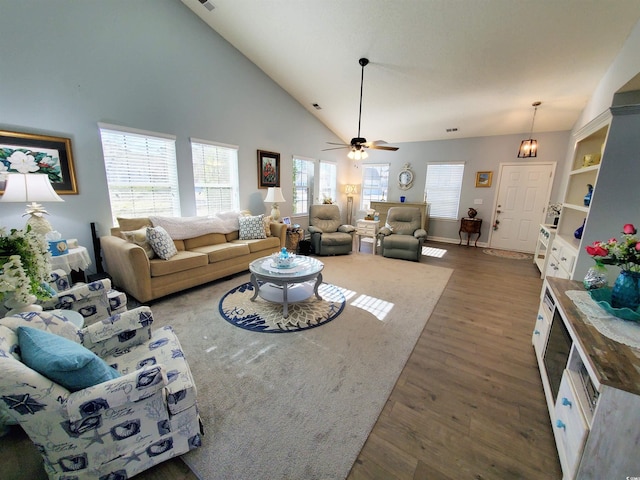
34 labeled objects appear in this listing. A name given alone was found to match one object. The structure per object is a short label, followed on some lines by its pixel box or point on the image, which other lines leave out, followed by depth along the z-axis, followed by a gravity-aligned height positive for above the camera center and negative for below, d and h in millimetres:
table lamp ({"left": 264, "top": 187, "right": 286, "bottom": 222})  4766 -154
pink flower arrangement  1420 -308
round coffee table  2707 -941
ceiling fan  3731 +677
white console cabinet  1012 -928
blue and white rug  2559 -1330
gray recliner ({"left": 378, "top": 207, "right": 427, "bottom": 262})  4836 -833
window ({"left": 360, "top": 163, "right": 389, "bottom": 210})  7230 +261
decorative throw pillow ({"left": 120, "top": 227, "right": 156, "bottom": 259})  3049 -622
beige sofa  2824 -929
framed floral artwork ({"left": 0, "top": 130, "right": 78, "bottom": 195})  2467 +270
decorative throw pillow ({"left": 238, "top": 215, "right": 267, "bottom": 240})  4270 -642
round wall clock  6793 +392
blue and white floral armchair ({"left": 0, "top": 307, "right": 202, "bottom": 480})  958 -966
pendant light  4359 +823
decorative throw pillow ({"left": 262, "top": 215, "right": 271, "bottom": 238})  4425 -640
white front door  5500 -184
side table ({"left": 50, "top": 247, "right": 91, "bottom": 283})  2471 -762
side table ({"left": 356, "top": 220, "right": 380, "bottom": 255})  5402 -803
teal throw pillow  1005 -700
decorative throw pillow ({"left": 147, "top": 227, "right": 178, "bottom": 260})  3068 -657
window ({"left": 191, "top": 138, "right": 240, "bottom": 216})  4070 +191
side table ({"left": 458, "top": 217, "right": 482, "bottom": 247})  6000 -730
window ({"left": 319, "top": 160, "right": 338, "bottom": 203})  6715 +306
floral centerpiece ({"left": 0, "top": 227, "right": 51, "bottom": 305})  1288 -436
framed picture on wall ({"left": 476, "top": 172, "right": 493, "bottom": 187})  5926 +363
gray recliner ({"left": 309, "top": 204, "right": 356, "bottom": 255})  5064 -831
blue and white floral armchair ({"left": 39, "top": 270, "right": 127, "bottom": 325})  1869 -865
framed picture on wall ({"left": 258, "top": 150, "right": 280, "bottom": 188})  4941 +405
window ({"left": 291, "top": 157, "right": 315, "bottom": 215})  5871 +154
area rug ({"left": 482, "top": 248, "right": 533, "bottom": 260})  5344 -1266
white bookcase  1931 +100
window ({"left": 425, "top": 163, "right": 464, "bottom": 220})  6332 +140
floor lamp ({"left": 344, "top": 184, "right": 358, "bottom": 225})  7367 -104
